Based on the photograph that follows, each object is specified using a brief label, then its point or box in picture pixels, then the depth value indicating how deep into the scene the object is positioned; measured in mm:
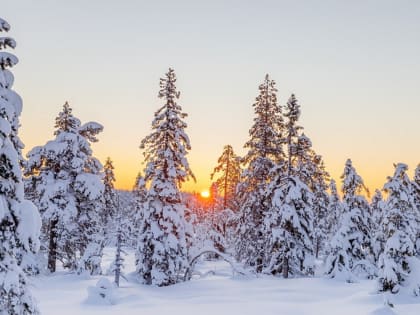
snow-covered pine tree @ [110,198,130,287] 25484
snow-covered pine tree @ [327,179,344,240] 66312
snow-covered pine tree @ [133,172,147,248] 27689
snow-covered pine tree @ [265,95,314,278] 29750
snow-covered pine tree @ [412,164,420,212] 30425
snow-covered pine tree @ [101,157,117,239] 52366
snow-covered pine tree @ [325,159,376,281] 31984
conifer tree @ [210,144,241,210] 49875
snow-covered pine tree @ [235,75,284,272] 32312
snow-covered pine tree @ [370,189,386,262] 24531
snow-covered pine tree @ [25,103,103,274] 29219
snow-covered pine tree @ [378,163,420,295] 22469
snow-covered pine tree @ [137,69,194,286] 26812
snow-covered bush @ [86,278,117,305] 20386
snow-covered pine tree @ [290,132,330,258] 31375
